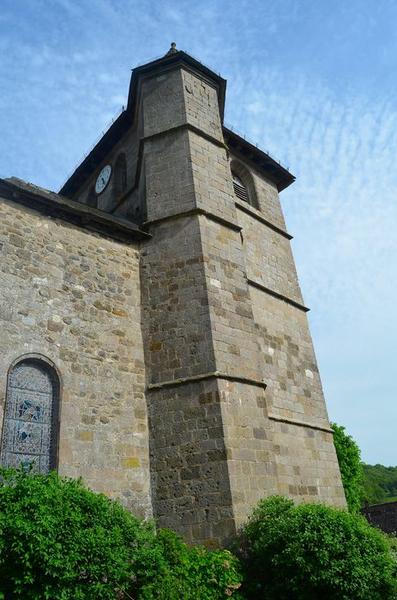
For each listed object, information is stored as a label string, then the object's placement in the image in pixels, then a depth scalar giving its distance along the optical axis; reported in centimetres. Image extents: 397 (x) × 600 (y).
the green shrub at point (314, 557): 650
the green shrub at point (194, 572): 606
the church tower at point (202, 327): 791
